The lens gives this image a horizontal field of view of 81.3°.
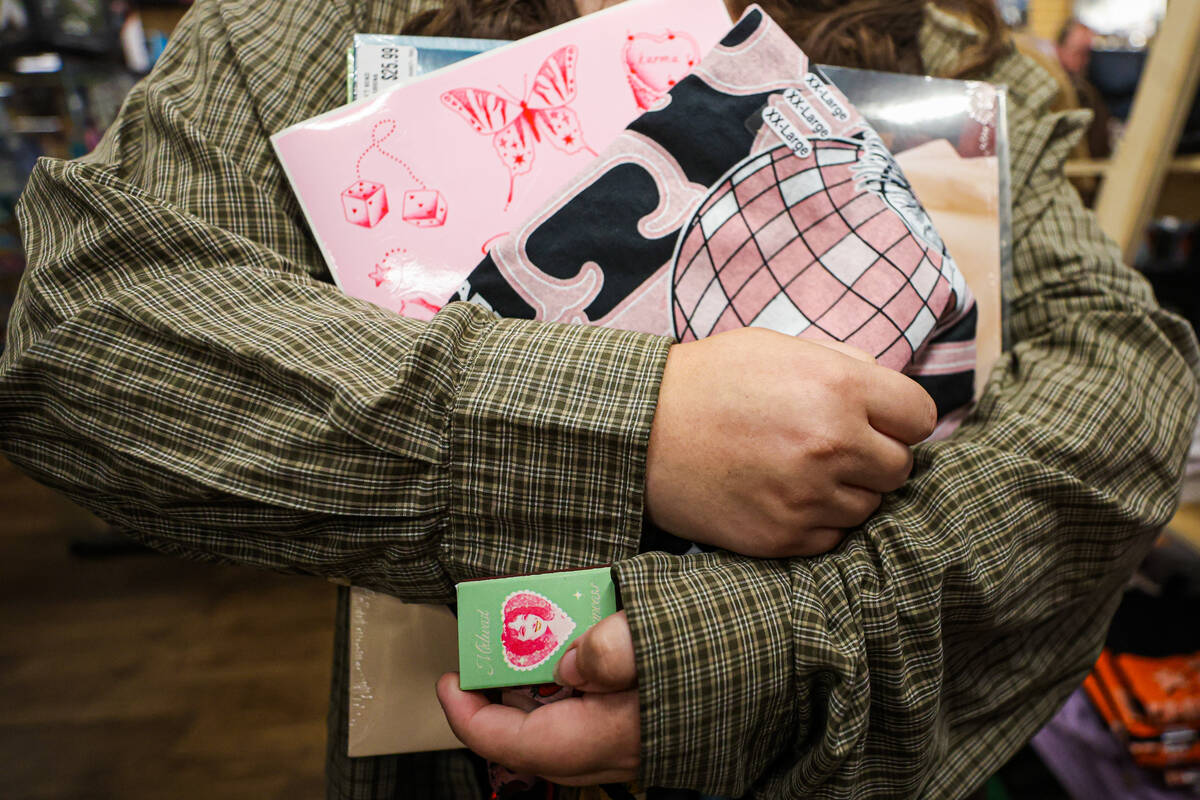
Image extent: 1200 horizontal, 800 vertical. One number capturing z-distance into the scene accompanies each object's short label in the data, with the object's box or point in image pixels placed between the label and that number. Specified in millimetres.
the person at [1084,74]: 1573
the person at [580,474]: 400
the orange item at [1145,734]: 1037
